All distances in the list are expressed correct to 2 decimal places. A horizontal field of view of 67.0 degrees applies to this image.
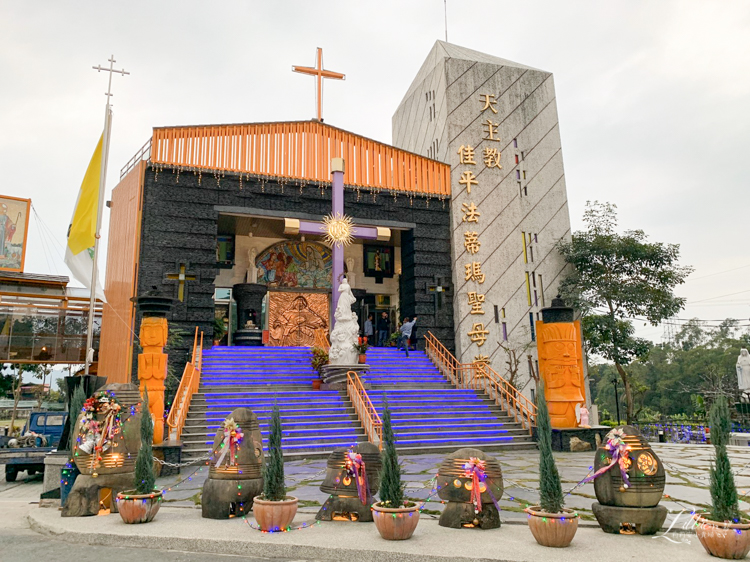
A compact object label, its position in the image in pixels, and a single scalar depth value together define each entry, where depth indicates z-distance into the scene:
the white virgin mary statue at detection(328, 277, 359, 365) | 15.38
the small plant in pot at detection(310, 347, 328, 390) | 15.84
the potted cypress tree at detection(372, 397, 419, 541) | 5.37
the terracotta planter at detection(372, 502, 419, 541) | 5.36
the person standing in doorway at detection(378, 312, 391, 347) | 21.81
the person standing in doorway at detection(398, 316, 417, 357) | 19.14
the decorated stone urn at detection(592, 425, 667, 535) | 5.43
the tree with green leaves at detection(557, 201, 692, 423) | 20.88
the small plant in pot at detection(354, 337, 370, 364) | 16.66
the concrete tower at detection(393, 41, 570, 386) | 20.09
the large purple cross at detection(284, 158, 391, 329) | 17.70
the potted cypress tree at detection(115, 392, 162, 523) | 6.19
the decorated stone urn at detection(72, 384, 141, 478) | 6.86
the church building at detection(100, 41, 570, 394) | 17.55
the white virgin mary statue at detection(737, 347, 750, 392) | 20.95
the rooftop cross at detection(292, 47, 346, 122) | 18.89
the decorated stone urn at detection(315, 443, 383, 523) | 6.25
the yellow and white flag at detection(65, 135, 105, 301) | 10.23
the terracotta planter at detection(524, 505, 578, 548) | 5.03
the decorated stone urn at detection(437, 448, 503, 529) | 5.85
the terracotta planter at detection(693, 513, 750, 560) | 4.55
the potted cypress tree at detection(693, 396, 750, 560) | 4.57
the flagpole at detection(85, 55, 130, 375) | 9.45
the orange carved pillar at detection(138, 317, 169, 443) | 10.91
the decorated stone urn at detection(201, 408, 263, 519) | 6.42
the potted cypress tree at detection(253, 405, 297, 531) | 5.73
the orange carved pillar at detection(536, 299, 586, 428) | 13.32
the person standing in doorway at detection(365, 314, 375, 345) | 21.41
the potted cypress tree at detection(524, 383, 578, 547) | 5.04
